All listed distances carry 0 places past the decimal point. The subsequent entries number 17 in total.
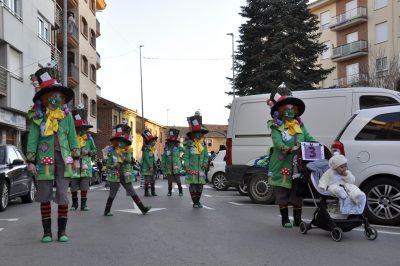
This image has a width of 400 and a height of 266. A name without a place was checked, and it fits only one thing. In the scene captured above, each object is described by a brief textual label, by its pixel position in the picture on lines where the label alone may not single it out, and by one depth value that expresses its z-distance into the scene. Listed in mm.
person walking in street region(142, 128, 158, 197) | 16766
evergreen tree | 33656
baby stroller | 7062
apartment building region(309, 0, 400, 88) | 40469
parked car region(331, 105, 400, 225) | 8500
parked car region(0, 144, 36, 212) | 12273
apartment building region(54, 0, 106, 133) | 37531
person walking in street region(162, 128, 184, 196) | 17219
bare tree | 28359
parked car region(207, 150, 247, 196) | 20234
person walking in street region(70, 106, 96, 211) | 12273
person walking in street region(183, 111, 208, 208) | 12125
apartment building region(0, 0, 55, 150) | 23000
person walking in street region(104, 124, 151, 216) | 10688
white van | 11930
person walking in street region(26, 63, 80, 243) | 7105
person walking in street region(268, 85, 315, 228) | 8172
